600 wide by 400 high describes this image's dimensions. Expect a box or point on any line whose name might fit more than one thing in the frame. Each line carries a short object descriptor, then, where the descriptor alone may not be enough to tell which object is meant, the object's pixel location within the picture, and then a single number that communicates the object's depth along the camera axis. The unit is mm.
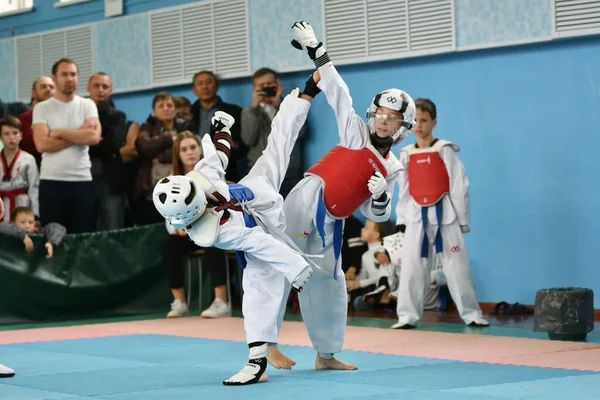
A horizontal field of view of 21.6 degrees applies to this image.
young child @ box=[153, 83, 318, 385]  7688
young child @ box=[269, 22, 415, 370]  8698
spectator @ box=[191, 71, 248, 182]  16121
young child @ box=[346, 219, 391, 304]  14798
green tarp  14172
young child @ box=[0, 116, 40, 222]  14326
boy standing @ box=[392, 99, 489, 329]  12495
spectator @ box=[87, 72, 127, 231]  15389
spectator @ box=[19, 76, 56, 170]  15259
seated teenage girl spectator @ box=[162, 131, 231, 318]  14704
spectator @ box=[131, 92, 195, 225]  15412
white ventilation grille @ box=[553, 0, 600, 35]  13027
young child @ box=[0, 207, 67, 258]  13948
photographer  15519
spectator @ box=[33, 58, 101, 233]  13889
